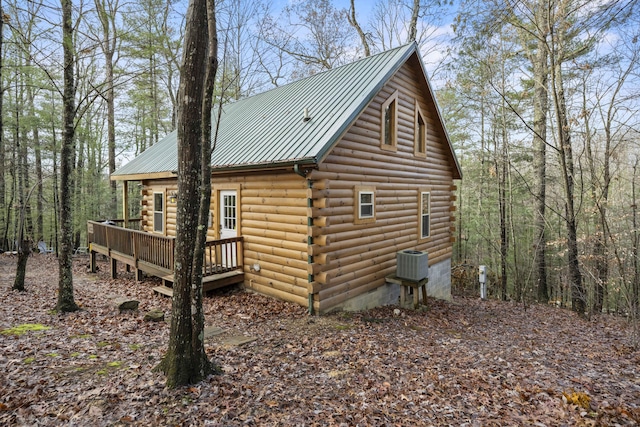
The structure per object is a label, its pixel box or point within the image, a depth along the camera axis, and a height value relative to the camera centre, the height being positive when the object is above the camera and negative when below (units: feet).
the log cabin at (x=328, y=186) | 24.80 +1.21
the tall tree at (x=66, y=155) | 21.58 +3.07
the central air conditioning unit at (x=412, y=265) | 29.58 -5.98
